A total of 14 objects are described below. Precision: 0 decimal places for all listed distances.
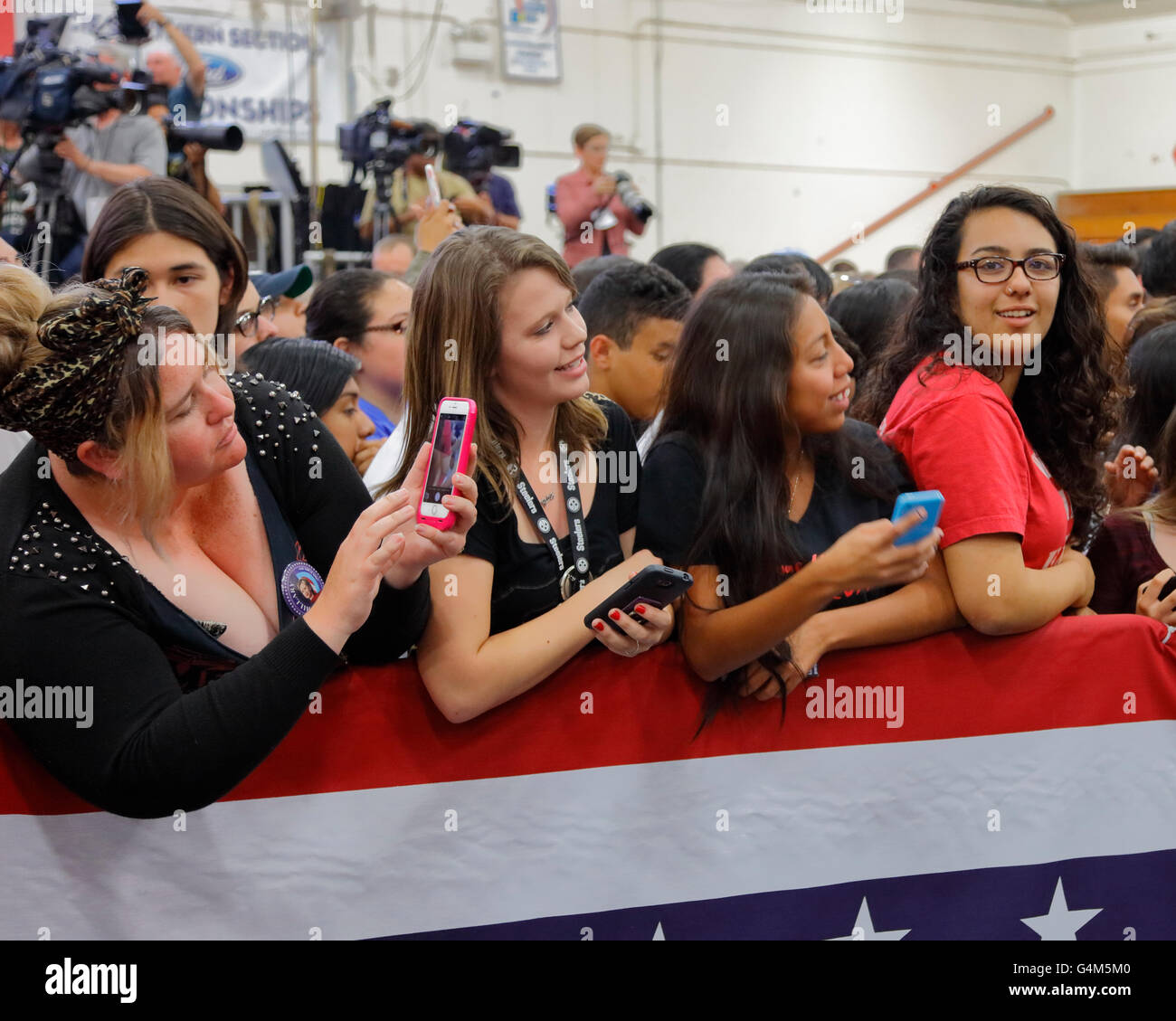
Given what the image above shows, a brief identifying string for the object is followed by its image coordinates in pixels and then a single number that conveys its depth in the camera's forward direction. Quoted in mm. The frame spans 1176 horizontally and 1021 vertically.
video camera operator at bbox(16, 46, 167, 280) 4254
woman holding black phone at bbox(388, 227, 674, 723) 1718
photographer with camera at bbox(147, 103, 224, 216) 4609
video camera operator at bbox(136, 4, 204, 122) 5747
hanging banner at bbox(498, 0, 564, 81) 10039
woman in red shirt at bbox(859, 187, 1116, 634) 1889
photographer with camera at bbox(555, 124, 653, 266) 6242
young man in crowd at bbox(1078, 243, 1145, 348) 3953
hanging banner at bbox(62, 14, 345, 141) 8562
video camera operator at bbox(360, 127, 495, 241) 5988
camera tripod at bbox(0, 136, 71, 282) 4168
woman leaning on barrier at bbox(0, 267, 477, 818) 1424
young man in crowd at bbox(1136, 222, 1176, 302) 4074
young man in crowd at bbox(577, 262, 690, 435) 2848
